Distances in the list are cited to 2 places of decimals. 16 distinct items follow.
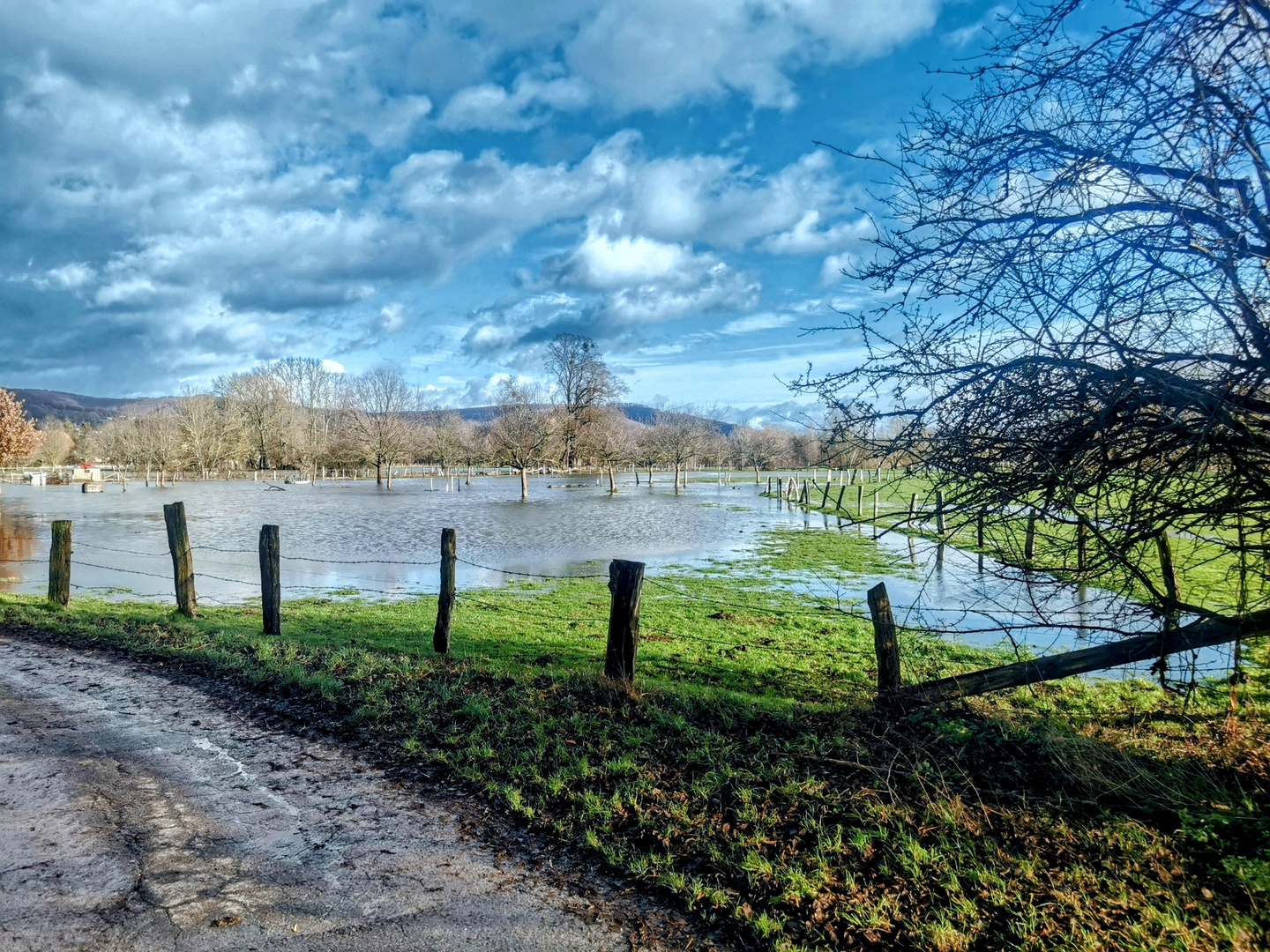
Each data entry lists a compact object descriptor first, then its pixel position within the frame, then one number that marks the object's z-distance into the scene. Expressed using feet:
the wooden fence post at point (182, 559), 35.78
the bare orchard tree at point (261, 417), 315.78
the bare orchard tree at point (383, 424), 261.65
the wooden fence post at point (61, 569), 38.11
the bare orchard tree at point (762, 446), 313.94
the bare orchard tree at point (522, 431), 180.45
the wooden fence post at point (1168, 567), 15.06
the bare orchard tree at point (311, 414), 309.63
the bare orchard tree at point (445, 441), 266.16
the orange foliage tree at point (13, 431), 152.35
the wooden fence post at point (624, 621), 22.33
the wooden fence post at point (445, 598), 28.81
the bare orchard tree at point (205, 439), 285.23
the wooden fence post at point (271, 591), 31.89
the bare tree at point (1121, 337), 12.51
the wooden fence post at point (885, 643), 20.70
